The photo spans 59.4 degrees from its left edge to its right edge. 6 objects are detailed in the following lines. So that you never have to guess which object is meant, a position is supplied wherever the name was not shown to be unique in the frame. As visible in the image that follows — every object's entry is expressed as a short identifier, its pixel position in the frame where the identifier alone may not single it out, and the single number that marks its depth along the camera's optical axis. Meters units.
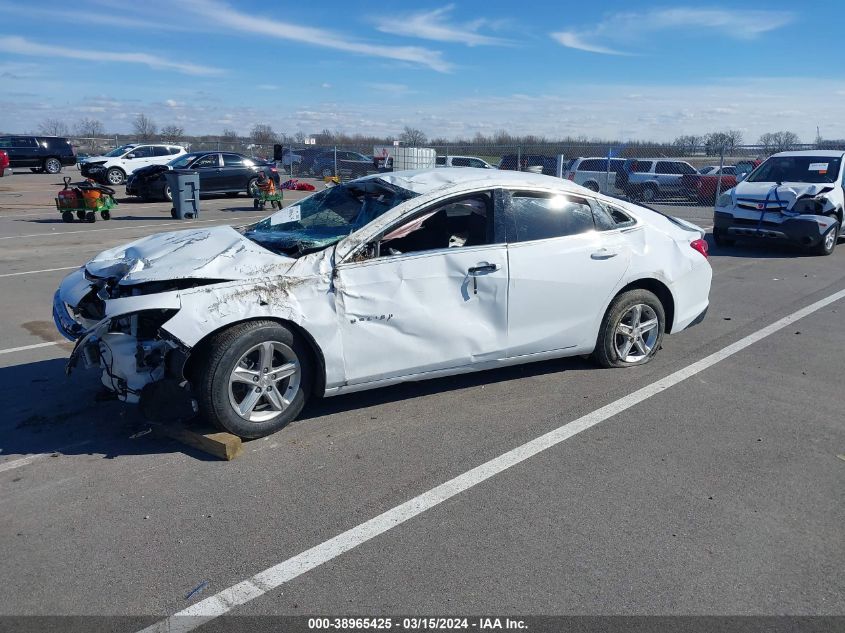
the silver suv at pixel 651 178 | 24.55
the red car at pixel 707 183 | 23.64
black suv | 35.59
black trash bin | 17.78
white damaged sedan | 4.42
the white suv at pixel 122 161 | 28.61
